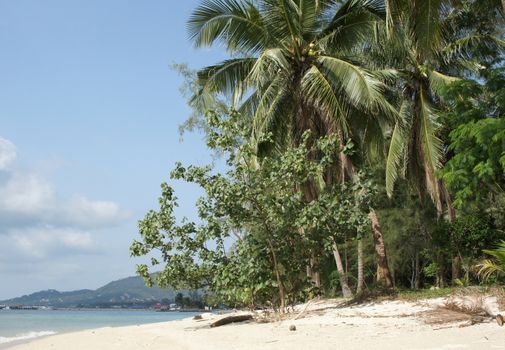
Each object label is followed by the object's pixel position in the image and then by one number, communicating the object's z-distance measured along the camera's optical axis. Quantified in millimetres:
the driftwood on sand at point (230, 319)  12472
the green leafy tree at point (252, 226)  12211
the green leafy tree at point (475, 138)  12000
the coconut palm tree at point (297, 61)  16375
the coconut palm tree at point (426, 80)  17759
